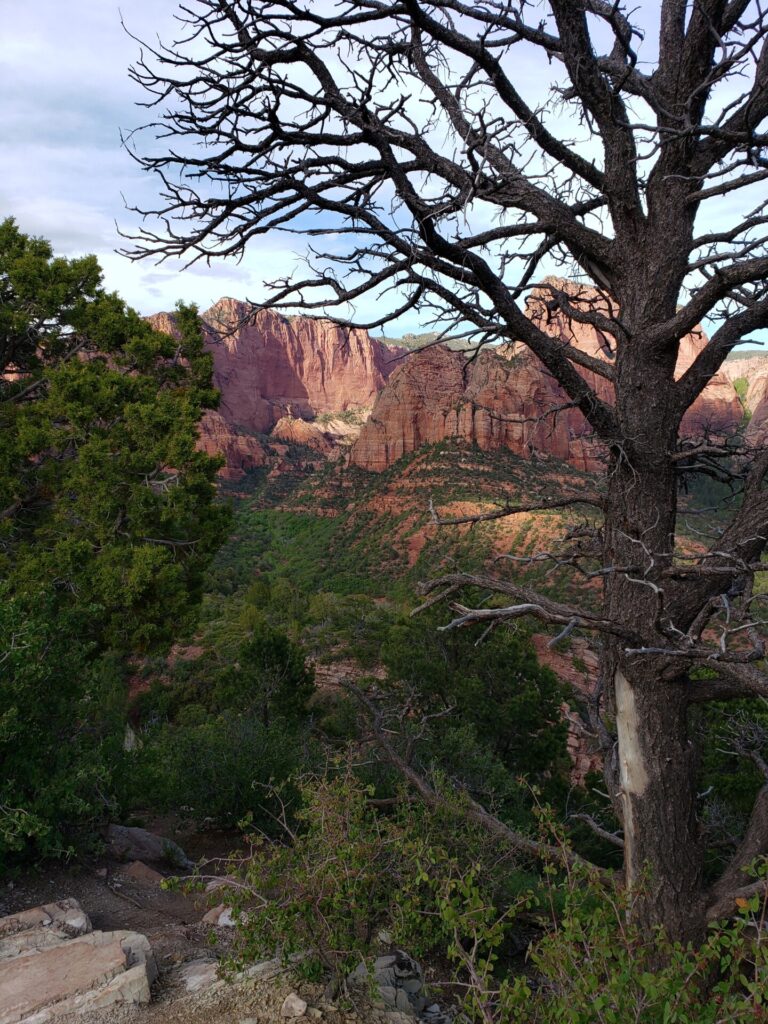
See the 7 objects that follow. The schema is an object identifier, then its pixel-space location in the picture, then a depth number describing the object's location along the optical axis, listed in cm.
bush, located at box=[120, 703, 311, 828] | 722
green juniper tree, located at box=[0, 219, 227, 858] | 934
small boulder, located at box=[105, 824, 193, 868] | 628
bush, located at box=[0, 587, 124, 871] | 448
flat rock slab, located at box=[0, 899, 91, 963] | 368
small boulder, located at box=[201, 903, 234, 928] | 450
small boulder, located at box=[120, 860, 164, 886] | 563
